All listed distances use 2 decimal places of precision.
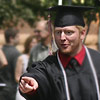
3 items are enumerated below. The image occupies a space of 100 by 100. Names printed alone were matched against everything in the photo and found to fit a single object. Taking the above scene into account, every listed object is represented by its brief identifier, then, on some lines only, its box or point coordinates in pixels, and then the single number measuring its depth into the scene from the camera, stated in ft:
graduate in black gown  18.47
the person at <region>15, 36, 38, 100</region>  30.54
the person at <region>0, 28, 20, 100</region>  32.64
